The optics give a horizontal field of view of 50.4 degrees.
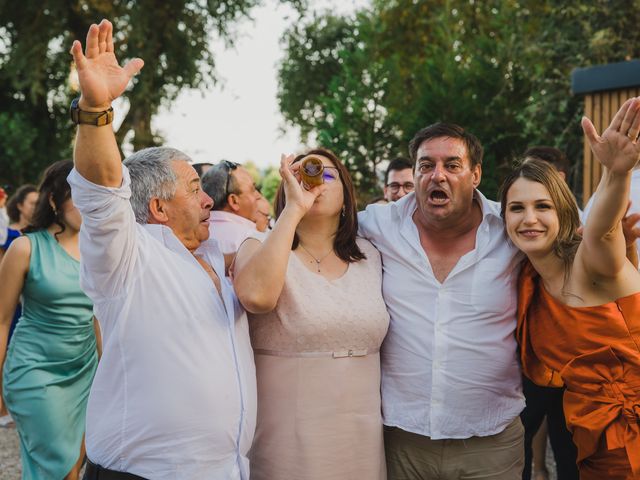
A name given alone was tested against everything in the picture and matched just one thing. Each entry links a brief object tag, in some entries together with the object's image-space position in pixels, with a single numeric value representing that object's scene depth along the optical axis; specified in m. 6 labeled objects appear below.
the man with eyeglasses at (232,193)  4.12
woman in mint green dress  3.82
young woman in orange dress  2.54
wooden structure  6.47
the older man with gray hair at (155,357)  2.14
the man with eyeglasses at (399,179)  5.89
